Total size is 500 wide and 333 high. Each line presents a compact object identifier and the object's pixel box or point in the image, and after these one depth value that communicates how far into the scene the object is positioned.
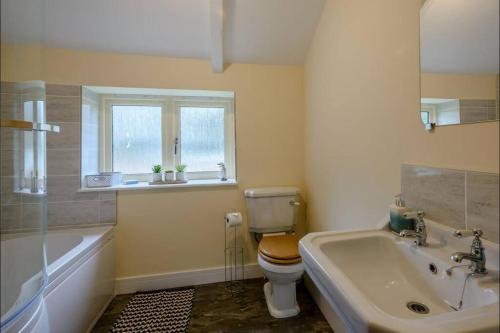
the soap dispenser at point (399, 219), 0.90
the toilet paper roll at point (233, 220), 1.89
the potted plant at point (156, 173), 2.09
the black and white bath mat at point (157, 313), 1.52
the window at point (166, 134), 2.20
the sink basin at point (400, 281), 0.47
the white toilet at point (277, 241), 1.54
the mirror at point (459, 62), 0.67
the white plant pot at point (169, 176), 2.12
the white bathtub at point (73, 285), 1.01
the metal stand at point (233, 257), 2.10
